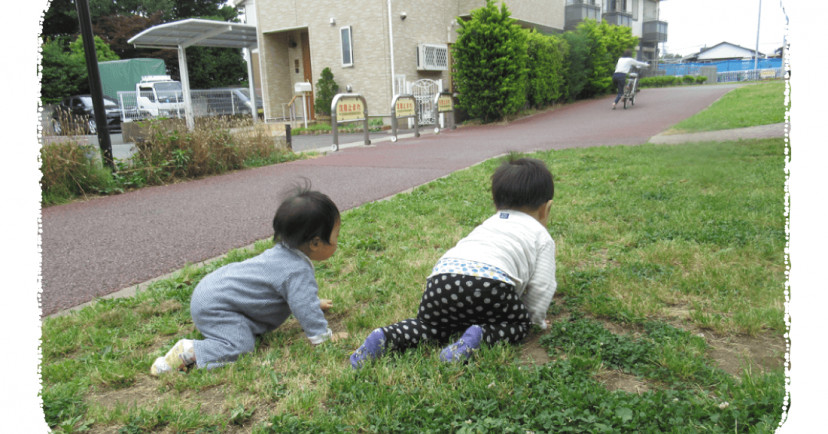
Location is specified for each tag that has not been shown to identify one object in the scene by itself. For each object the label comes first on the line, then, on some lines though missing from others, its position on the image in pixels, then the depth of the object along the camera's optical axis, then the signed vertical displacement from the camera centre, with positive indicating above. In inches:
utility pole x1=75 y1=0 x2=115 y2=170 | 267.1 +23.5
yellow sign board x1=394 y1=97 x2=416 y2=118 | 542.8 +4.9
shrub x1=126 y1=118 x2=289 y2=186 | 289.3 -16.6
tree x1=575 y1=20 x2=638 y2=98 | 783.1 +78.1
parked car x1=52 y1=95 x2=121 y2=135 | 736.9 +25.4
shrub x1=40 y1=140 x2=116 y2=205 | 246.7 -21.4
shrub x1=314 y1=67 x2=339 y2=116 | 696.4 +33.1
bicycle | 642.8 +17.3
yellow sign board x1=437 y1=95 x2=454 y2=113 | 591.7 +6.8
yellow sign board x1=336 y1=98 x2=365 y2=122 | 485.7 +4.5
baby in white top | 88.4 -28.7
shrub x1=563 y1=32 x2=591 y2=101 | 790.5 +57.0
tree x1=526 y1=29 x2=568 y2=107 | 689.0 +48.9
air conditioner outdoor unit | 687.1 +68.5
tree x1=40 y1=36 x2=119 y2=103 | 808.9 +85.7
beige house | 660.7 +88.4
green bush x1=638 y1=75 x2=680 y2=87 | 1053.0 +37.6
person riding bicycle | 602.9 +36.7
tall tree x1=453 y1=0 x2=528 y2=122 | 585.6 +49.5
